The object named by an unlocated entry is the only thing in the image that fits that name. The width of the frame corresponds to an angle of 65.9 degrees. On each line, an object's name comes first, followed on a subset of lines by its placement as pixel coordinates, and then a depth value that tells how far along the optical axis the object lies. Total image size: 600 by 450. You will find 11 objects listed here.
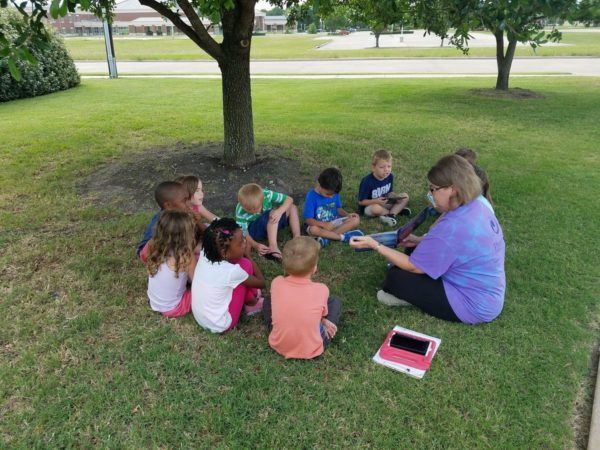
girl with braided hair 3.26
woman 3.22
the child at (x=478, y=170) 4.37
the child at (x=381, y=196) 5.30
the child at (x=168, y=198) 3.90
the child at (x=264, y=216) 4.47
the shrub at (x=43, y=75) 13.93
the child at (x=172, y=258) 3.37
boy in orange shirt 3.03
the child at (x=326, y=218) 4.83
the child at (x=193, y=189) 4.38
